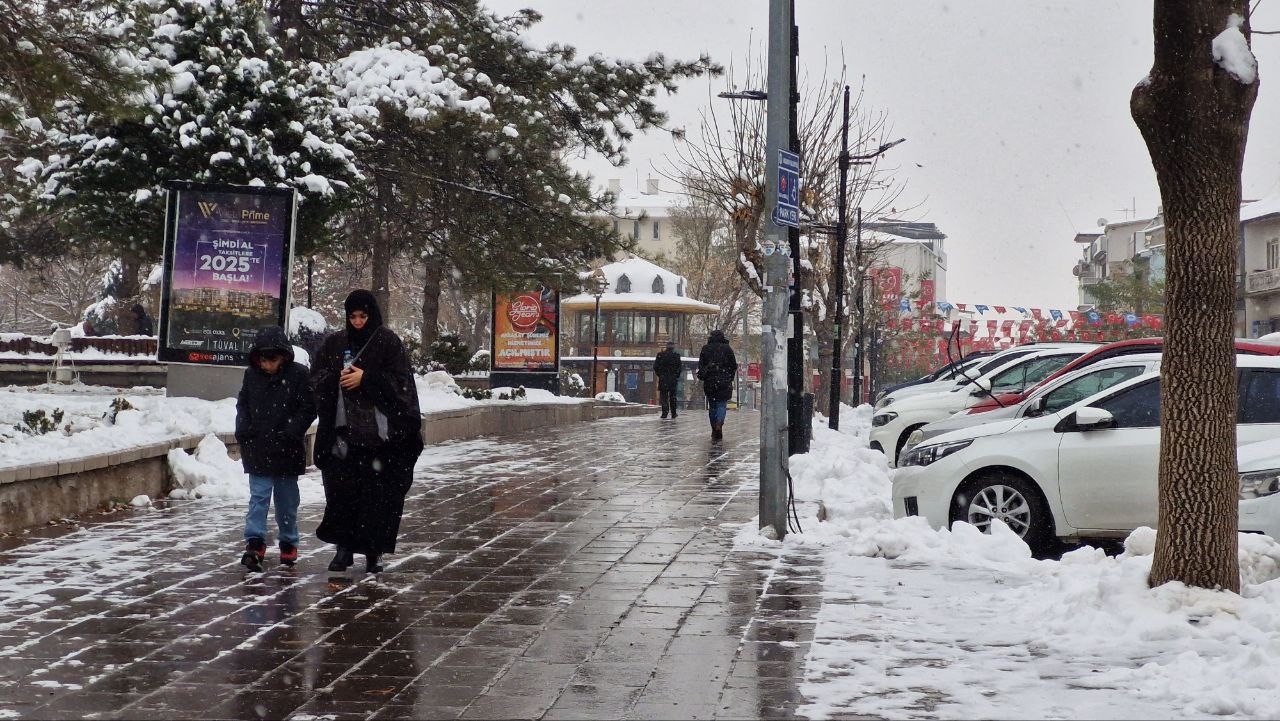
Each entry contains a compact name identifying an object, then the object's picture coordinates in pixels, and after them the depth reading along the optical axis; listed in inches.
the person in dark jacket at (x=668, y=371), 1208.2
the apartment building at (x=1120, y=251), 3676.2
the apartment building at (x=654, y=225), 5073.8
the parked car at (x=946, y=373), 1010.1
